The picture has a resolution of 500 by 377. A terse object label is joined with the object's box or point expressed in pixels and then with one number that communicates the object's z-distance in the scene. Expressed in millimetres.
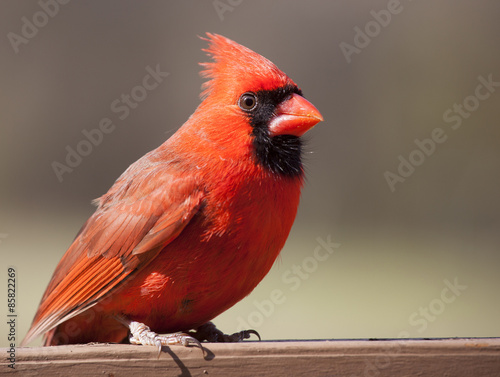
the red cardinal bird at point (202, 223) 2929
